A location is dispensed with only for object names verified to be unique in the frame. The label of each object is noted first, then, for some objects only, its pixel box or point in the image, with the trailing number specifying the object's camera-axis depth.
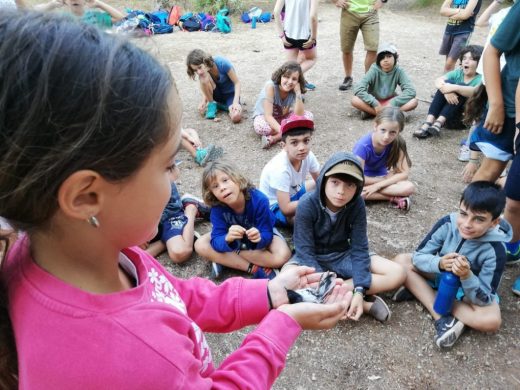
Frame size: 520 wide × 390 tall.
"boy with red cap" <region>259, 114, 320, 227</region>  3.36
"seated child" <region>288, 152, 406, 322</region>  2.65
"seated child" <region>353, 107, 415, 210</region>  3.77
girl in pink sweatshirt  0.64
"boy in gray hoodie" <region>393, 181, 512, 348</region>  2.40
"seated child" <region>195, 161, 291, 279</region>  2.94
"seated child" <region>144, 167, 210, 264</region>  3.28
